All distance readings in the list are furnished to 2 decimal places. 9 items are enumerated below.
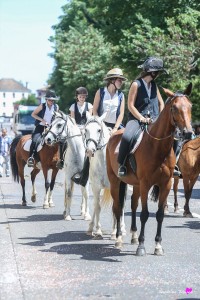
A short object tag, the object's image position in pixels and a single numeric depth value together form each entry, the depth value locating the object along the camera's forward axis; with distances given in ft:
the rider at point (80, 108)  50.62
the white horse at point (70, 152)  49.19
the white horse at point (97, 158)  40.75
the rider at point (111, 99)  43.14
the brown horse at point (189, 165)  53.26
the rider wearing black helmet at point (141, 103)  37.06
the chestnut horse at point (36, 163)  57.16
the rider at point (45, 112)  58.03
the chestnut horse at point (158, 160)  35.27
